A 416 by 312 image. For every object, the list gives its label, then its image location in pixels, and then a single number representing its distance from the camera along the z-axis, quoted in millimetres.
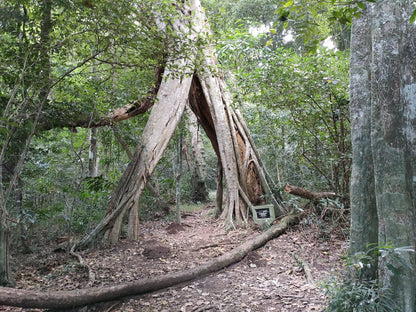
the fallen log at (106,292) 2680
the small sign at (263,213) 6244
